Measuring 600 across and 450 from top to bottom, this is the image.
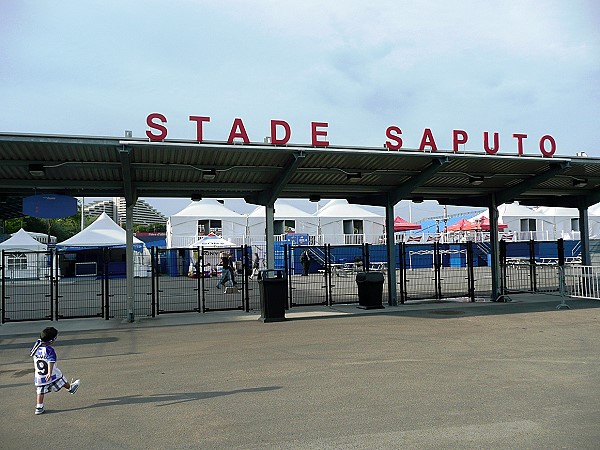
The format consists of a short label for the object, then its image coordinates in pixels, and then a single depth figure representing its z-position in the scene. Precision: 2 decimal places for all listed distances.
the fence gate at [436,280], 17.78
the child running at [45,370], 6.16
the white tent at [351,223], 41.12
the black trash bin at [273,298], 13.62
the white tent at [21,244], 30.05
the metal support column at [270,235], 14.38
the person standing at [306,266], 25.52
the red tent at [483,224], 38.33
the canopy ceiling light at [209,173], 13.25
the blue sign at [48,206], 13.01
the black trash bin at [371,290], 15.61
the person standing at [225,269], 20.38
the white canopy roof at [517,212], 43.51
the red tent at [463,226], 40.56
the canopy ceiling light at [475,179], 15.76
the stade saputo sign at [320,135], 11.63
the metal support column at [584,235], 18.67
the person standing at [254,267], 29.09
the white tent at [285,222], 40.91
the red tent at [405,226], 38.25
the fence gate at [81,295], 15.31
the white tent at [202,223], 38.84
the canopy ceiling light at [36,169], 12.02
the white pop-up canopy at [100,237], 32.47
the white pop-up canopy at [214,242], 32.88
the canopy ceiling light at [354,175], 14.57
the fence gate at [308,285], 17.03
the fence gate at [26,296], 15.47
